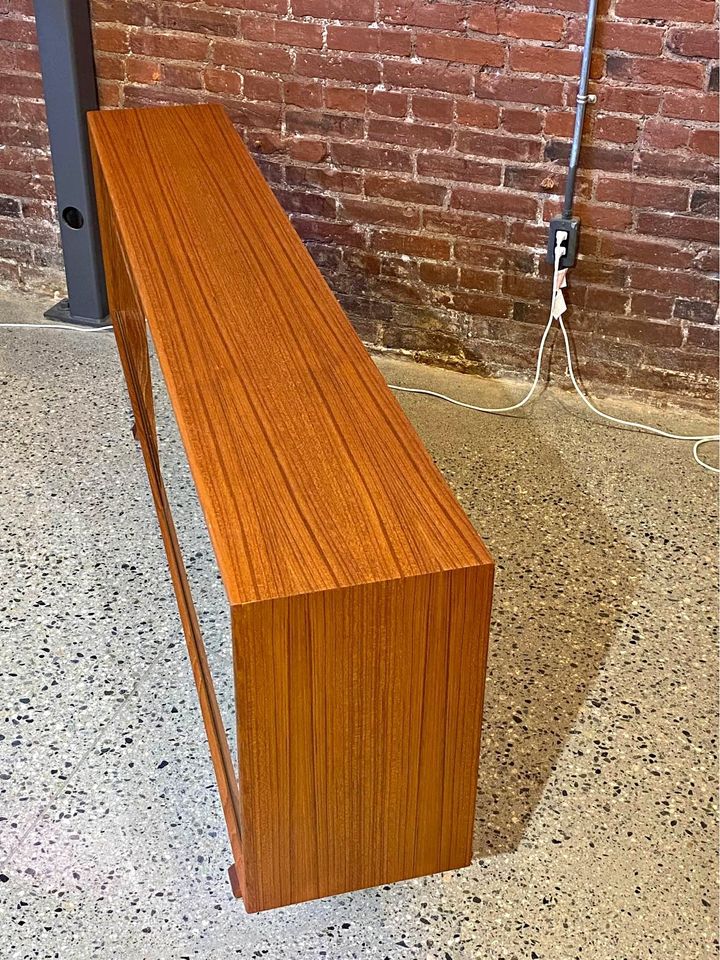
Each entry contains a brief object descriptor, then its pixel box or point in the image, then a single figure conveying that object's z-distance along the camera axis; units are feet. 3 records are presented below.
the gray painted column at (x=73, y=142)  8.81
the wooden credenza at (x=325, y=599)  3.87
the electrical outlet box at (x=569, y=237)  8.28
